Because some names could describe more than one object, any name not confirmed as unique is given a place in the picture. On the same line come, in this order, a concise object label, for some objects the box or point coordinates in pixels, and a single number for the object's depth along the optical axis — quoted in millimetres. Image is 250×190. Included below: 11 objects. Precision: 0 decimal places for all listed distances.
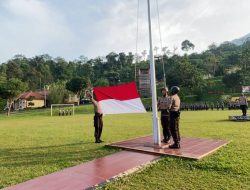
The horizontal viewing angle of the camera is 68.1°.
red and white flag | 5731
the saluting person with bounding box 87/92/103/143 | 6319
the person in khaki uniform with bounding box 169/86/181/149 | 4955
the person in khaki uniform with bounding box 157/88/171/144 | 5613
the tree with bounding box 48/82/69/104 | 37009
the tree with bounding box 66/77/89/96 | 38500
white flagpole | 5166
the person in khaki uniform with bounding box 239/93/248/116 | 10928
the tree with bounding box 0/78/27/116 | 25207
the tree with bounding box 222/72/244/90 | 37517
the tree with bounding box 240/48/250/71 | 39641
